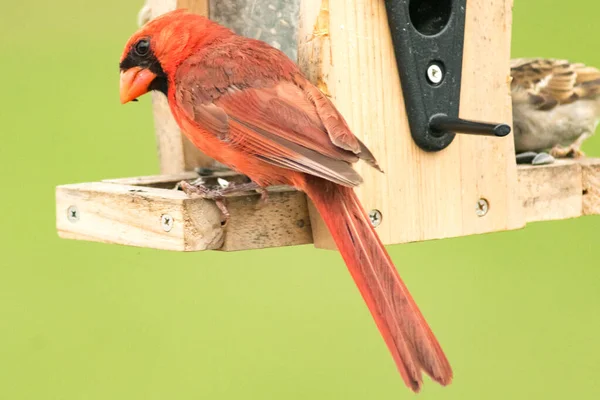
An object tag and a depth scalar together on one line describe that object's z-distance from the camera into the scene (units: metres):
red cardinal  8.30
